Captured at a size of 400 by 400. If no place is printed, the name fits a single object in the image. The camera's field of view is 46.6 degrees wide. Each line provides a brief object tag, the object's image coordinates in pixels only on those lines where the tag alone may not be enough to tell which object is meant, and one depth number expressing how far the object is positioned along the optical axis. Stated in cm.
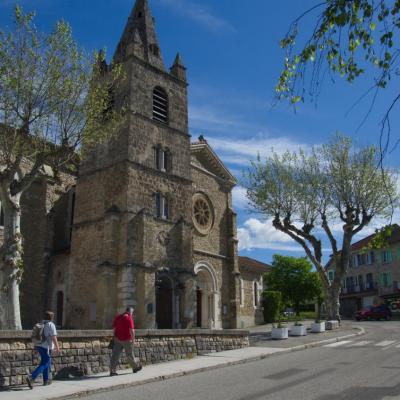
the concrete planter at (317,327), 2359
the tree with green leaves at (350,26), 494
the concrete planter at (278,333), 2091
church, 2206
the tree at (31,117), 1331
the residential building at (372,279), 5119
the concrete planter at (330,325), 2515
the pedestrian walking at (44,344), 996
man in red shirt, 1180
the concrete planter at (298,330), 2252
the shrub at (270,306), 3426
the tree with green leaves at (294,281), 5350
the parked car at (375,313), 3803
